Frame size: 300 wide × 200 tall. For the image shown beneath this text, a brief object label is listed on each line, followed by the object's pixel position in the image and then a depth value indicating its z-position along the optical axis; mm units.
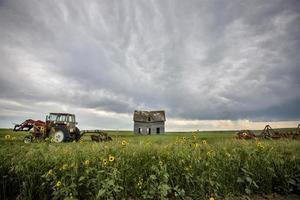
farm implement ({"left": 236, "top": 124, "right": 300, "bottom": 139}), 21562
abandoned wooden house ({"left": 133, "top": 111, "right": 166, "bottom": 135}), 51219
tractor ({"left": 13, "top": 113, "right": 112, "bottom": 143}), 19781
